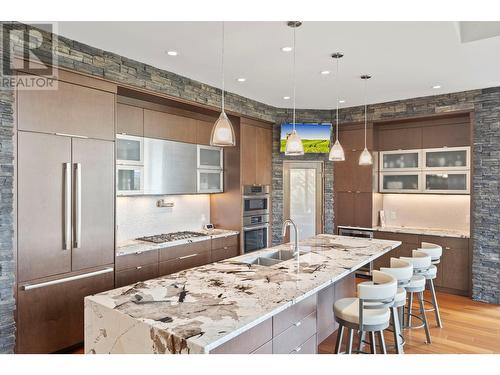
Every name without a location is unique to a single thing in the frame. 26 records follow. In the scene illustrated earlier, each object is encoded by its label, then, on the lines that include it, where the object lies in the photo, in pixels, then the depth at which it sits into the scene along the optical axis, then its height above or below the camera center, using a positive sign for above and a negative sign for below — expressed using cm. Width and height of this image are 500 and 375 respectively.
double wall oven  553 -53
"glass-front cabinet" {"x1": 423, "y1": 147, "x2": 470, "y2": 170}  530 +45
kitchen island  174 -71
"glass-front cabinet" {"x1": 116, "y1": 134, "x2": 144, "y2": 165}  400 +42
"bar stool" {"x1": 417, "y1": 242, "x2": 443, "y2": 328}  387 -86
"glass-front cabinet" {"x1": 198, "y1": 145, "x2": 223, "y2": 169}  511 +42
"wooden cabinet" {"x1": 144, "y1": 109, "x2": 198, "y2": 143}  440 +78
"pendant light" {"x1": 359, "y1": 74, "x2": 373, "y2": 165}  443 +36
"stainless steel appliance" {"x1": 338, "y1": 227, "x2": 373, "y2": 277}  595 -84
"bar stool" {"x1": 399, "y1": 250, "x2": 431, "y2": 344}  355 -96
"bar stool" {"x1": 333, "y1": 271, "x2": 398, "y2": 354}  252 -98
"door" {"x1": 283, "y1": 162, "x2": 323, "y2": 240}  641 -21
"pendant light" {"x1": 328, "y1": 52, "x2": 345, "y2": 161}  399 +38
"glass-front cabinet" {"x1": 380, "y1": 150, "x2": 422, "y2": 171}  579 +44
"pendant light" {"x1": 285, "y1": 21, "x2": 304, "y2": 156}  334 +39
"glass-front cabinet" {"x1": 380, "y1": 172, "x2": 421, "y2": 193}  577 +7
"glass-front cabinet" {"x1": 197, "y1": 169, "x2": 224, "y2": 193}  511 +6
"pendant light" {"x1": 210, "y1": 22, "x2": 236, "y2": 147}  254 +39
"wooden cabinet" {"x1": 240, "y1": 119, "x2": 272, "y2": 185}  554 +52
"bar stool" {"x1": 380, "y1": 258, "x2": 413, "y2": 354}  295 -91
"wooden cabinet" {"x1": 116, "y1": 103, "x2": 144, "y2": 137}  405 +78
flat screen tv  612 +88
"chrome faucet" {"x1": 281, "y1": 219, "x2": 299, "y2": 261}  337 -63
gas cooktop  432 -68
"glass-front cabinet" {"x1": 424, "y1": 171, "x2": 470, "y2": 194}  530 +7
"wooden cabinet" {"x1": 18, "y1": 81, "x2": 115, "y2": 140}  299 +68
